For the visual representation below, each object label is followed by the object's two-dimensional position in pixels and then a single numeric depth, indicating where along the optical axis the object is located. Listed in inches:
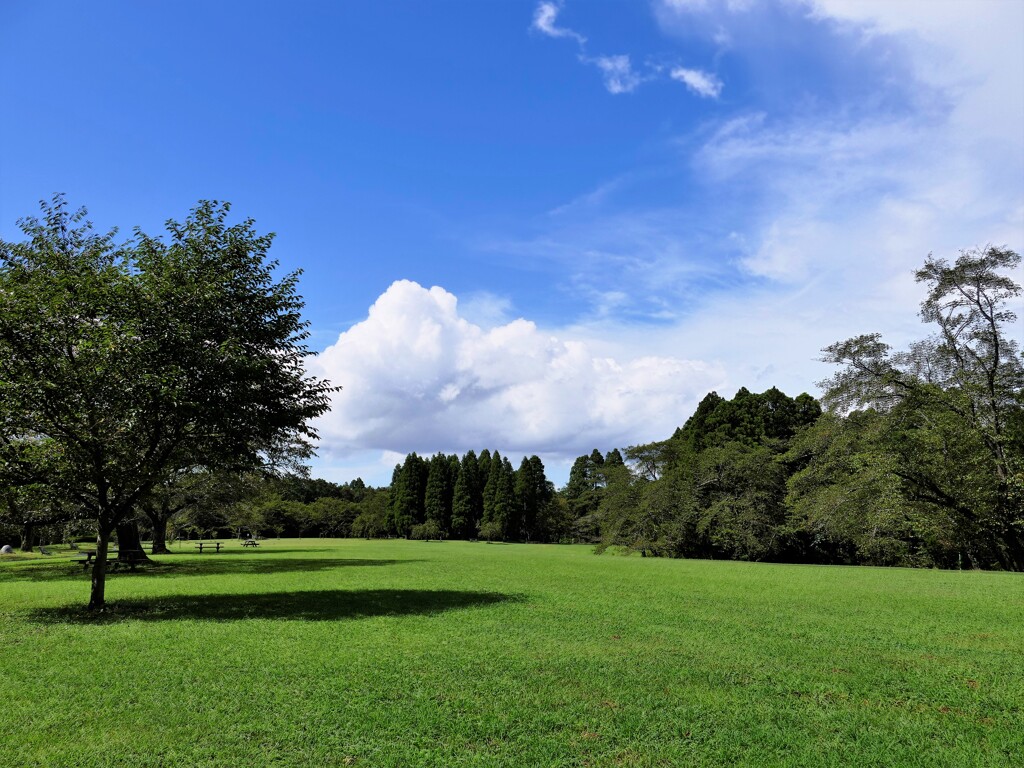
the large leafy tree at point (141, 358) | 458.6
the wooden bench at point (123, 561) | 946.7
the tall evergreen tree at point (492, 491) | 2960.1
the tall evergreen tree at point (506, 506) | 2915.8
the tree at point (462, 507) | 2994.6
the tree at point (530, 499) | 3031.5
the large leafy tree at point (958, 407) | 1035.9
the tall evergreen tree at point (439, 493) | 3036.4
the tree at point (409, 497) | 3112.7
